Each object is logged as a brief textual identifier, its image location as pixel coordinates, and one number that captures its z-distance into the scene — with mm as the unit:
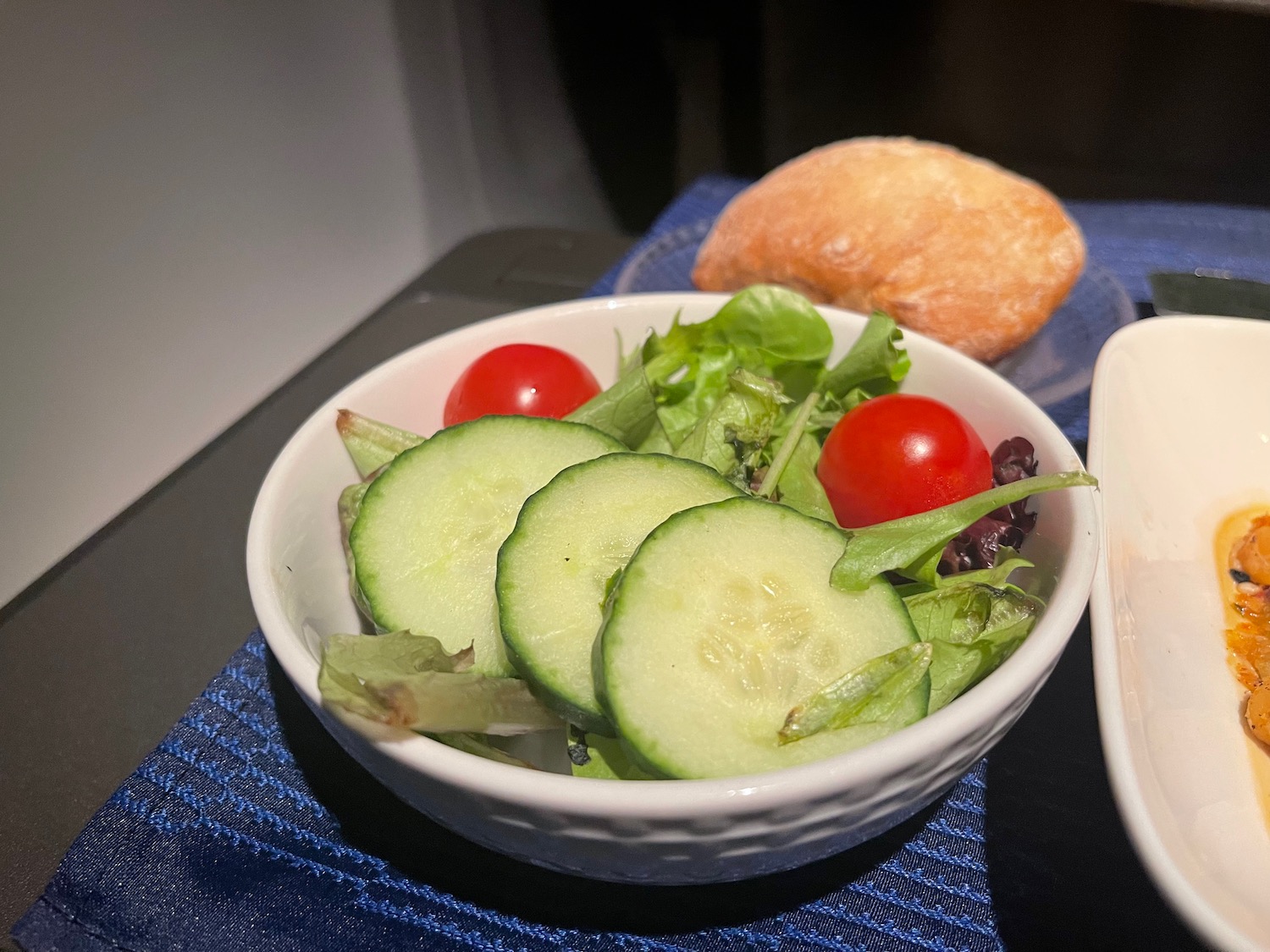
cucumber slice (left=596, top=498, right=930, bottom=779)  106
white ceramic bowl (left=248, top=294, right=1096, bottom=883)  98
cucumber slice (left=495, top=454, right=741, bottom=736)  114
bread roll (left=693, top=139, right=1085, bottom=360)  225
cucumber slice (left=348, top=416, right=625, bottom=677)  126
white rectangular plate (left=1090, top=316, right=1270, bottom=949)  110
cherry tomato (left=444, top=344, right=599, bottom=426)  162
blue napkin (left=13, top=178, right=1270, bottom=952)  119
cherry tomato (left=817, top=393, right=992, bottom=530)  144
